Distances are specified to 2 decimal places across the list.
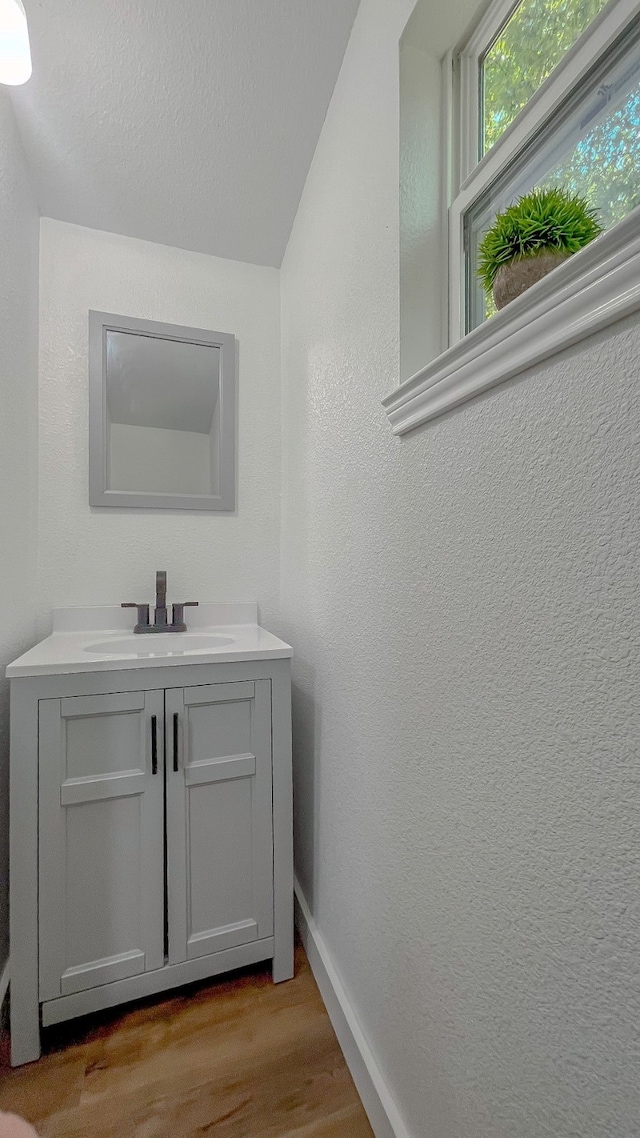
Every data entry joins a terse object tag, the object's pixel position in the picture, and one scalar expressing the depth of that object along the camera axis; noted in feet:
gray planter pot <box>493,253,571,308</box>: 1.82
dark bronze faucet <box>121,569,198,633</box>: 4.99
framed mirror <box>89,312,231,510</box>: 5.17
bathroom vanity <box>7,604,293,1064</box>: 3.37
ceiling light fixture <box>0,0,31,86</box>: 2.88
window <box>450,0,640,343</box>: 1.86
